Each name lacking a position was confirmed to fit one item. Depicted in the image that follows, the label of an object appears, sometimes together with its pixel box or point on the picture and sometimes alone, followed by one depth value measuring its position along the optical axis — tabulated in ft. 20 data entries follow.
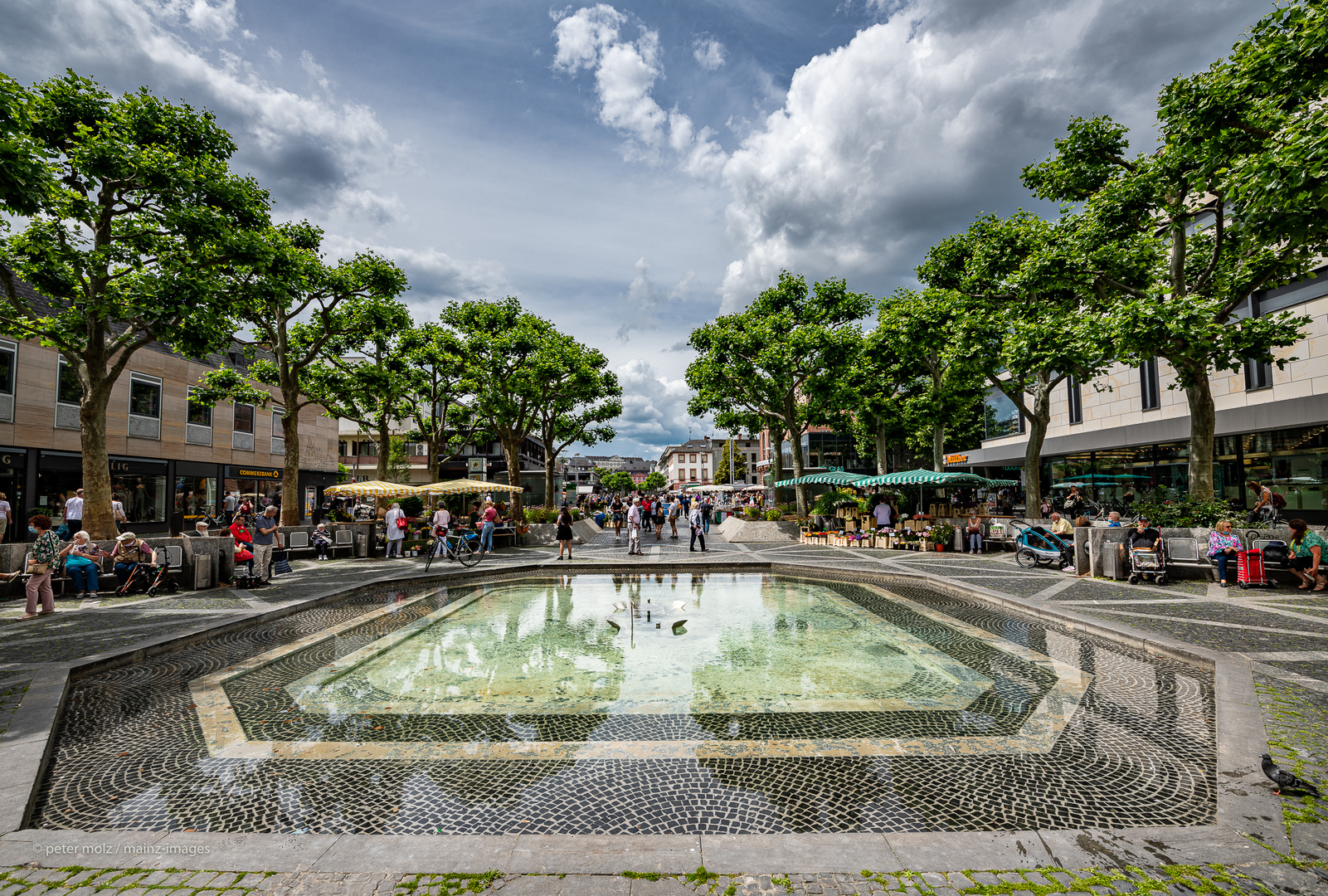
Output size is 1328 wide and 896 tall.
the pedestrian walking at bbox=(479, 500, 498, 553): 61.05
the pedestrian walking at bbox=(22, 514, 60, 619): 29.89
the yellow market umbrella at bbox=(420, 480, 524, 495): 70.59
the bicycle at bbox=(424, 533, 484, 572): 53.47
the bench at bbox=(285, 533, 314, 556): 56.08
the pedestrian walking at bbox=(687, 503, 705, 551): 66.18
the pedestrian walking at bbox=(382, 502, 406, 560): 57.67
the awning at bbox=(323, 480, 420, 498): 62.03
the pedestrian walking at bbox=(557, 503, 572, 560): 55.88
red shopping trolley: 35.24
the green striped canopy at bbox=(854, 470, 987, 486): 66.74
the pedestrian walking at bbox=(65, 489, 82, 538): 49.42
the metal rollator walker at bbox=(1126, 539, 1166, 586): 38.42
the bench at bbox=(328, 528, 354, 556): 58.39
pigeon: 11.55
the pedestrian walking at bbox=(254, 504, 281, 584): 41.55
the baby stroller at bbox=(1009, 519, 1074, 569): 46.96
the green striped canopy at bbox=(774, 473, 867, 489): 78.30
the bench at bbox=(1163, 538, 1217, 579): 38.45
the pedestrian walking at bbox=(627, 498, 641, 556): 58.05
